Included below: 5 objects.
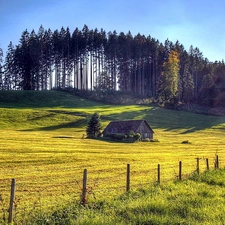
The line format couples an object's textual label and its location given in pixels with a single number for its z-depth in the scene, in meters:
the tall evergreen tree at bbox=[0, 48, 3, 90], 123.61
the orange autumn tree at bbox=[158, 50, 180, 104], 97.88
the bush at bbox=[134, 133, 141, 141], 56.50
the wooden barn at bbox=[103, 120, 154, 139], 61.31
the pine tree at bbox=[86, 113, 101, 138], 57.19
